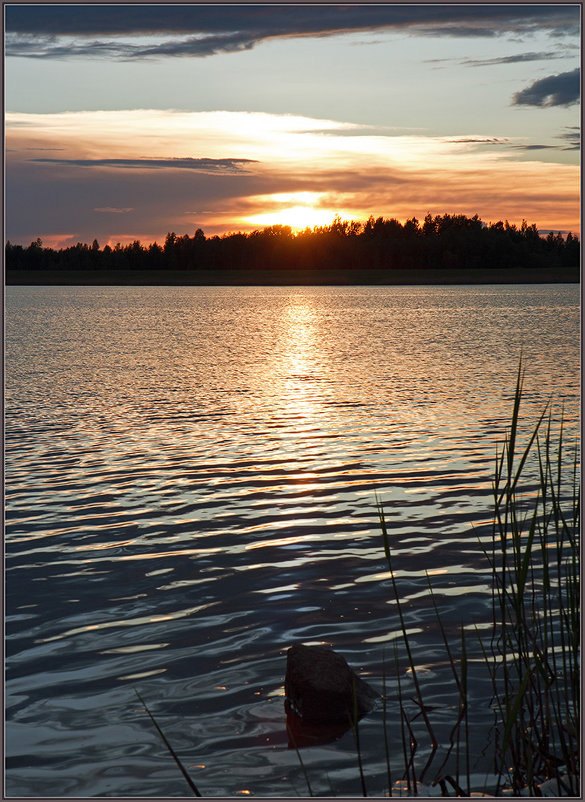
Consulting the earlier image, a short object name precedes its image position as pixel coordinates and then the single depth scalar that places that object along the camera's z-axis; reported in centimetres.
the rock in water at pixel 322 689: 628
